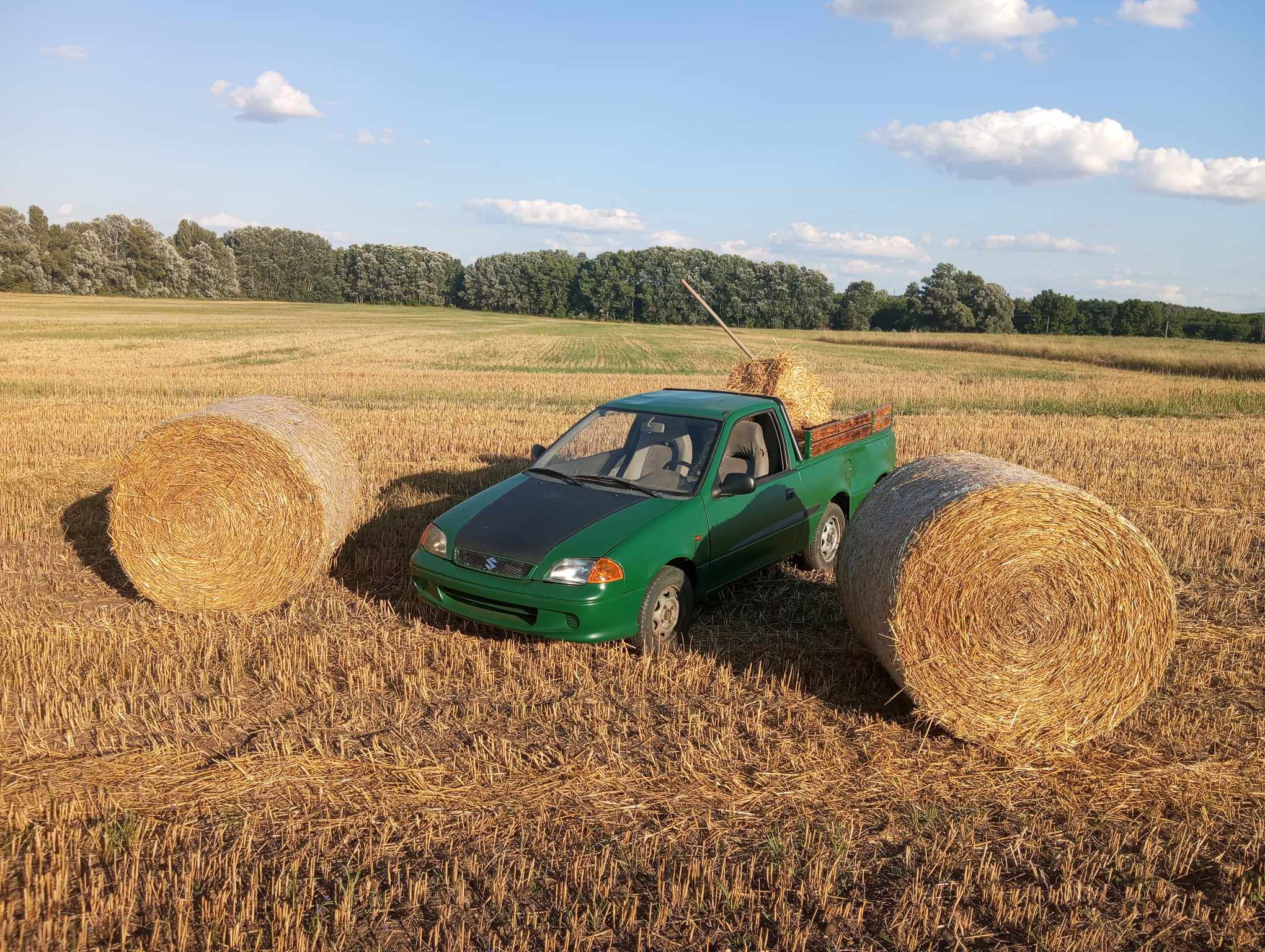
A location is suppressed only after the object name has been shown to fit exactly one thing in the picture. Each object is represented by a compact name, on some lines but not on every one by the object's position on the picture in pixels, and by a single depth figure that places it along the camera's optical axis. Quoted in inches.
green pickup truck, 210.4
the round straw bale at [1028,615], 180.1
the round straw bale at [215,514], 251.3
